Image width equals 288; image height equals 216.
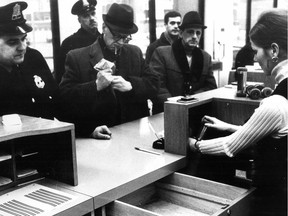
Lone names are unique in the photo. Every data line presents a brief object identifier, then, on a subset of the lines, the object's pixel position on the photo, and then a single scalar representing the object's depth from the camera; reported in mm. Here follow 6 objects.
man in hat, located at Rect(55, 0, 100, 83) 3572
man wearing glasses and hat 2383
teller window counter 1907
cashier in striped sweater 1497
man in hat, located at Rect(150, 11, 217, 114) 3422
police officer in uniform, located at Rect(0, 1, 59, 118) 1965
